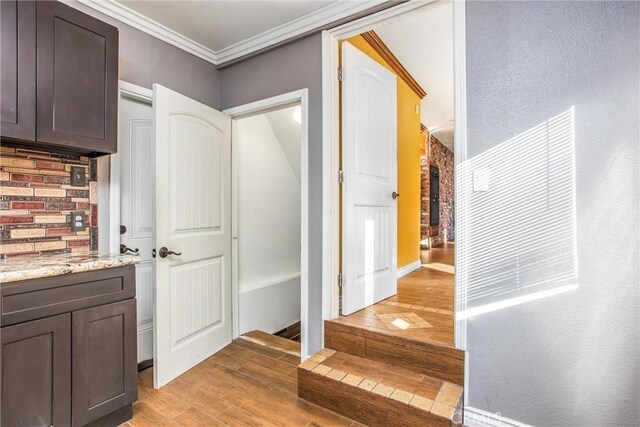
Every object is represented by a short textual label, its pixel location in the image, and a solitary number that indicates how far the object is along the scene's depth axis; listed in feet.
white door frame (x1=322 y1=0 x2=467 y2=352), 7.30
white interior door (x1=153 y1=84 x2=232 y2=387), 7.00
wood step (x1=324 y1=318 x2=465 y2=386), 5.82
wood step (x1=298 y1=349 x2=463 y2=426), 5.14
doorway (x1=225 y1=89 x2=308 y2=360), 8.80
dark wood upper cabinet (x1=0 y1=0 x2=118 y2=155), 4.97
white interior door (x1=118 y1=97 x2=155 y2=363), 7.71
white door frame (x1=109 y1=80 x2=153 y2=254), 7.07
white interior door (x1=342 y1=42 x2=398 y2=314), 7.72
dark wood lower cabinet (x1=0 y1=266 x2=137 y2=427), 4.45
